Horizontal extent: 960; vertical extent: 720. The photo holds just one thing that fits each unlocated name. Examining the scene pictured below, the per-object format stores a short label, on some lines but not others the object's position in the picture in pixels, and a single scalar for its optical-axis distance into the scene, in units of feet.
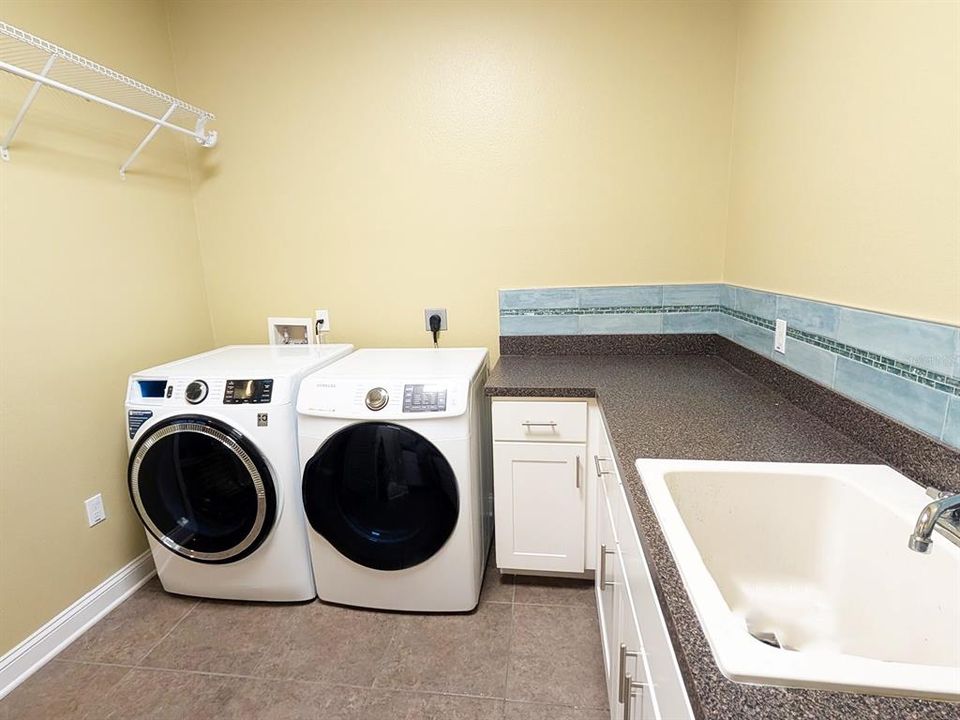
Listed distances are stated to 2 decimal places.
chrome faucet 2.11
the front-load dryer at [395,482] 5.14
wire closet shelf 4.50
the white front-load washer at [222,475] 5.35
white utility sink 2.24
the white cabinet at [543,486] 5.45
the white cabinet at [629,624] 2.15
